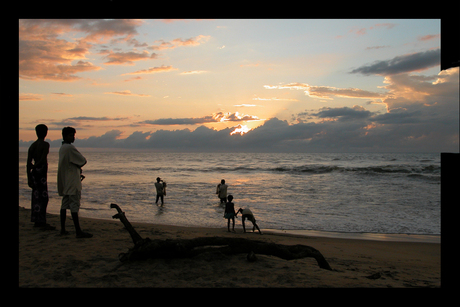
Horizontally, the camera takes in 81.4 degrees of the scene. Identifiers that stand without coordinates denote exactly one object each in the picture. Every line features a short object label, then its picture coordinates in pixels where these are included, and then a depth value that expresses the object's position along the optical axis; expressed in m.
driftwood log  3.61
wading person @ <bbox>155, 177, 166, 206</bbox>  13.34
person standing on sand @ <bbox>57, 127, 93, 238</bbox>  4.99
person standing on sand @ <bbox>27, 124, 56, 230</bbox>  5.45
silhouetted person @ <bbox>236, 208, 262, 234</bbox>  8.13
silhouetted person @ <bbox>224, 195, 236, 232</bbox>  8.65
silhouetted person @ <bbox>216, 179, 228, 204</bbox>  12.86
